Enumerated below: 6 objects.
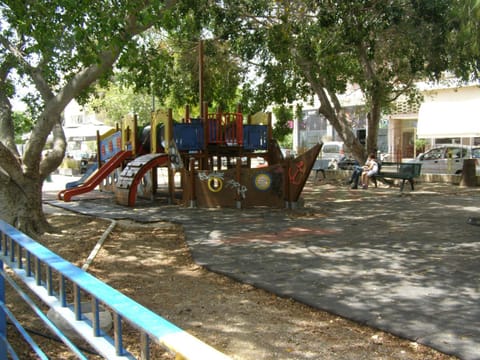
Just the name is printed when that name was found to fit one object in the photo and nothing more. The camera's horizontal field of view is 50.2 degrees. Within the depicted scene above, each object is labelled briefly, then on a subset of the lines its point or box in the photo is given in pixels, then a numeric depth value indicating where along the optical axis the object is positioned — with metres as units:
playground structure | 12.55
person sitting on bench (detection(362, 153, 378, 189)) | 17.16
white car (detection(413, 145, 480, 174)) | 21.08
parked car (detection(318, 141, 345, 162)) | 30.49
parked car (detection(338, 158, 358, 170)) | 24.08
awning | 29.42
